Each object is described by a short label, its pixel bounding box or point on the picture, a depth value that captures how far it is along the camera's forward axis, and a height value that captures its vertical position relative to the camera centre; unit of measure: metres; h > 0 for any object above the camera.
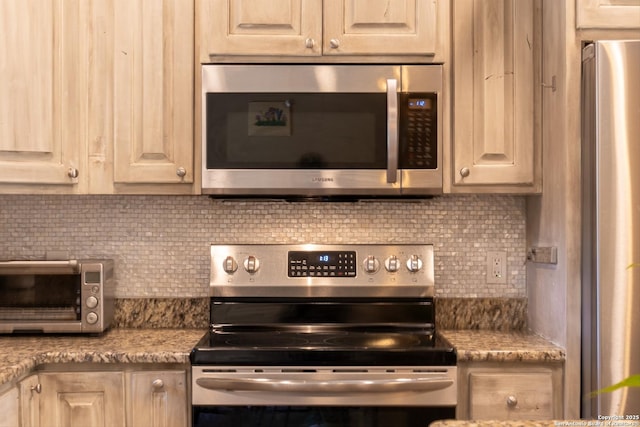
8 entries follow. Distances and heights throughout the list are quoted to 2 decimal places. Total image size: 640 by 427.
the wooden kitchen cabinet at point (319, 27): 1.96 +0.65
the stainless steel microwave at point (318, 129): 1.95 +0.30
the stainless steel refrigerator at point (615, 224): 1.65 -0.03
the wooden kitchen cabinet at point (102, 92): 1.97 +0.43
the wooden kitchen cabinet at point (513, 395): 1.78 -0.57
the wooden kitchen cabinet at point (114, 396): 1.76 -0.57
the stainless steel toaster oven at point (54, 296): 2.00 -0.30
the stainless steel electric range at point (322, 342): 1.72 -0.43
